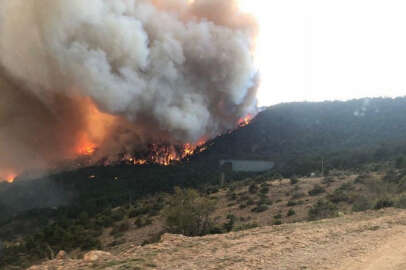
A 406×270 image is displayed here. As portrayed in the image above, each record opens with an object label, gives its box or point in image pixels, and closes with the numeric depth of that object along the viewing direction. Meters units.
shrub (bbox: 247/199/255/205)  15.81
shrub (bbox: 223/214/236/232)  9.54
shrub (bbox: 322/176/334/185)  18.44
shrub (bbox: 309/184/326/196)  16.16
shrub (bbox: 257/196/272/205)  15.47
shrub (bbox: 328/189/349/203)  13.30
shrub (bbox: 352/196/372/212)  9.64
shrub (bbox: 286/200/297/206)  14.34
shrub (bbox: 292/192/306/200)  15.88
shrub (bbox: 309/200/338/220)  9.53
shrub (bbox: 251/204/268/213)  14.16
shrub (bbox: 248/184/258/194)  18.83
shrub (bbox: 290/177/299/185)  19.76
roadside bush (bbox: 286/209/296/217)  12.38
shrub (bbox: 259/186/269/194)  18.18
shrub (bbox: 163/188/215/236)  9.66
